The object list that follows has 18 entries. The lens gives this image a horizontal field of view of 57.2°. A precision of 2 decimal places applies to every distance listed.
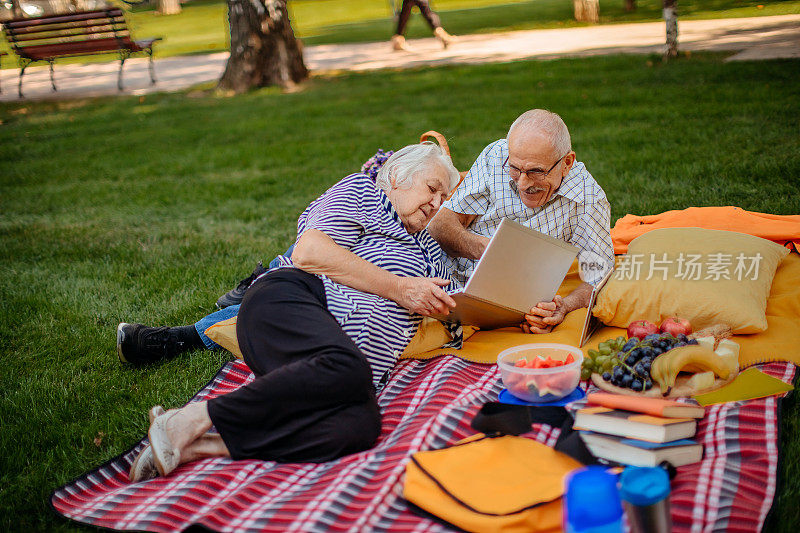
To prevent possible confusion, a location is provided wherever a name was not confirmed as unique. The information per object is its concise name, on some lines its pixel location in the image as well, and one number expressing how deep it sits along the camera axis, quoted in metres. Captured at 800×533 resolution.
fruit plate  2.96
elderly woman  2.76
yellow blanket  3.31
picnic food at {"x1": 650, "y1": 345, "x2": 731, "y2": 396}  2.94
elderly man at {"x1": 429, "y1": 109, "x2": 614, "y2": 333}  3.52
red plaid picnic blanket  2.30
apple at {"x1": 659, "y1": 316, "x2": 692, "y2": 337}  3.36
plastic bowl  2.98
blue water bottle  1.81
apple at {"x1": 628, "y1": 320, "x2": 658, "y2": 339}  3.37
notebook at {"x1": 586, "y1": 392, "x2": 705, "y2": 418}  2.52
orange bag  2.23
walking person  14.21
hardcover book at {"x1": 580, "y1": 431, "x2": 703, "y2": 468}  2.41
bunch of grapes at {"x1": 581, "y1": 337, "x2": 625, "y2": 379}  3.11
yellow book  2.86
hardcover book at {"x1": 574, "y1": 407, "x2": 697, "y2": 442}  2.44
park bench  12.26
